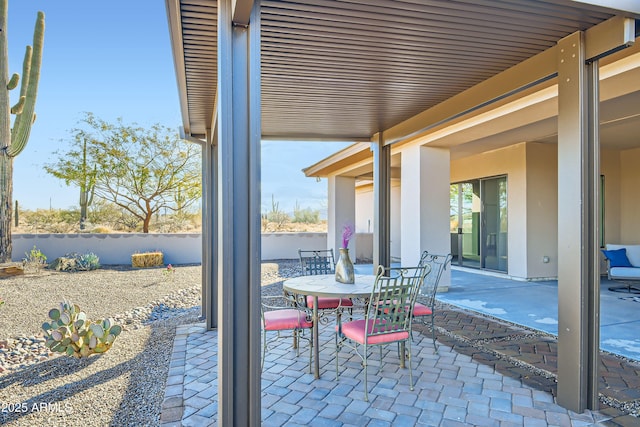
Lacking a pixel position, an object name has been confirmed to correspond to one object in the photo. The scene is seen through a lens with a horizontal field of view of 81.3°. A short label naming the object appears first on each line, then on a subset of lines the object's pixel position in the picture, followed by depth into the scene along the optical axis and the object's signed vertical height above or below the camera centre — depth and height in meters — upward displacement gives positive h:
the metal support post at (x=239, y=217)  1.98 +0.01
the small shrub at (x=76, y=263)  9.84 -1.16
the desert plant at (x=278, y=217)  21.45 +0.10
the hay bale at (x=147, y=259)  10.70 -1.16
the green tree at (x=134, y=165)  13.41 +2.00
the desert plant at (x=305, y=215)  23.34 +0.23
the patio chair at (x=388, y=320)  2.97 -0.84
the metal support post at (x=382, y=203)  5.50 +0.22
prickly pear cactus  3.70 -1.16
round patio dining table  3.23 -0.65
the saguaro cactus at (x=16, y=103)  8.52 +2.81
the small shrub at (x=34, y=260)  9.75 -1.10
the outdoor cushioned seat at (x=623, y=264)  6.32 -0.83
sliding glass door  8.25 -0.12
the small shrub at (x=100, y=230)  12.81 -0.36
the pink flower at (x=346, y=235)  3.77 -0.17
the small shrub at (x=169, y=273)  9.08 -1.35
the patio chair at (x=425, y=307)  3.77 -0.92
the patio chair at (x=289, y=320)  3.36 -0.94
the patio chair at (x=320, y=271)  4.11 -0.70
